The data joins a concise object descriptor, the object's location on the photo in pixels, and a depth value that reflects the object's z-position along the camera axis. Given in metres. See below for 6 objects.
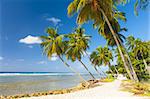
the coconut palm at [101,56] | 19.20
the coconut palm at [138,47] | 18.74
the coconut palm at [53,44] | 13.16
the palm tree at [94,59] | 19.58
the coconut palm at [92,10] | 6.99
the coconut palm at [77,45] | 14.63
